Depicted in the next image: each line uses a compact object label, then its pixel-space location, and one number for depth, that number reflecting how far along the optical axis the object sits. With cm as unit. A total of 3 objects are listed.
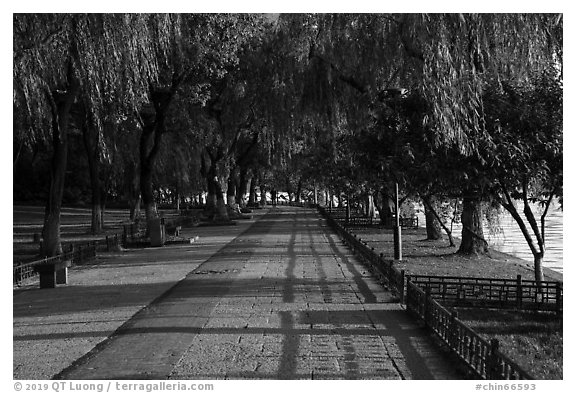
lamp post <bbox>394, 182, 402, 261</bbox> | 2111
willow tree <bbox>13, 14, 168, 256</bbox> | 1166
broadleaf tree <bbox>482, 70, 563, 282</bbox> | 1230
